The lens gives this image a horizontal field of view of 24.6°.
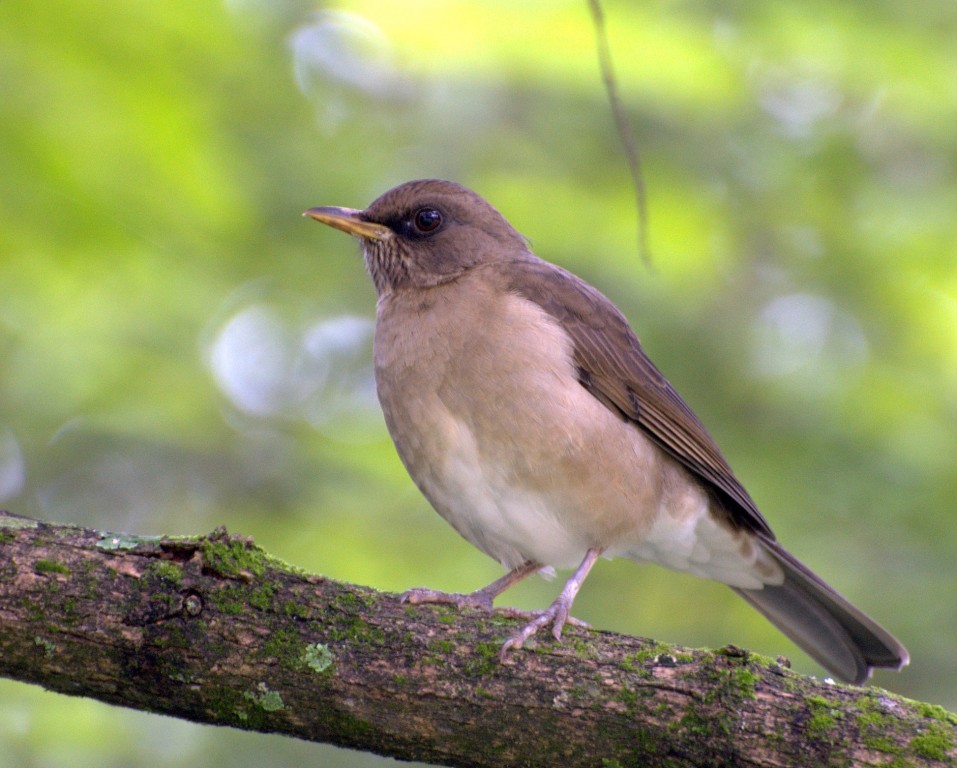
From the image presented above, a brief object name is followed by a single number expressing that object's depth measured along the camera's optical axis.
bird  9.62
